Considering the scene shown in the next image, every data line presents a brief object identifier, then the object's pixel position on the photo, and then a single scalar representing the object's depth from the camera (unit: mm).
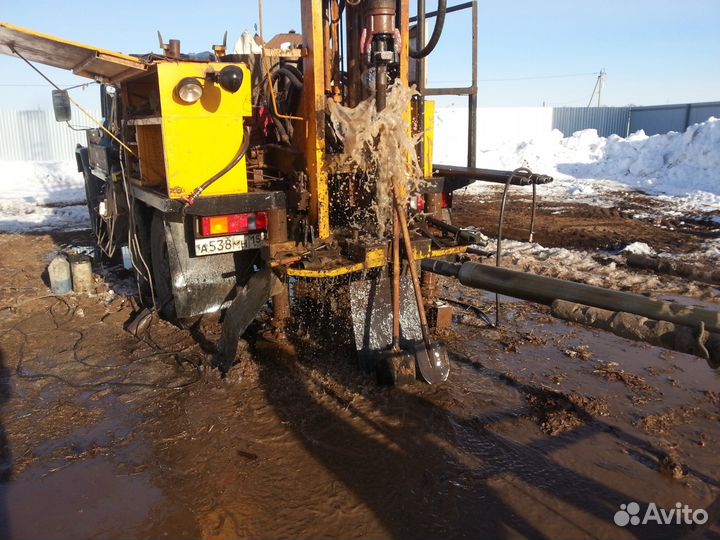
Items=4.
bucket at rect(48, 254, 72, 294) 6086
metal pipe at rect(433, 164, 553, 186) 4516
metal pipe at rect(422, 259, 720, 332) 2139
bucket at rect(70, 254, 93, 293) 6211
